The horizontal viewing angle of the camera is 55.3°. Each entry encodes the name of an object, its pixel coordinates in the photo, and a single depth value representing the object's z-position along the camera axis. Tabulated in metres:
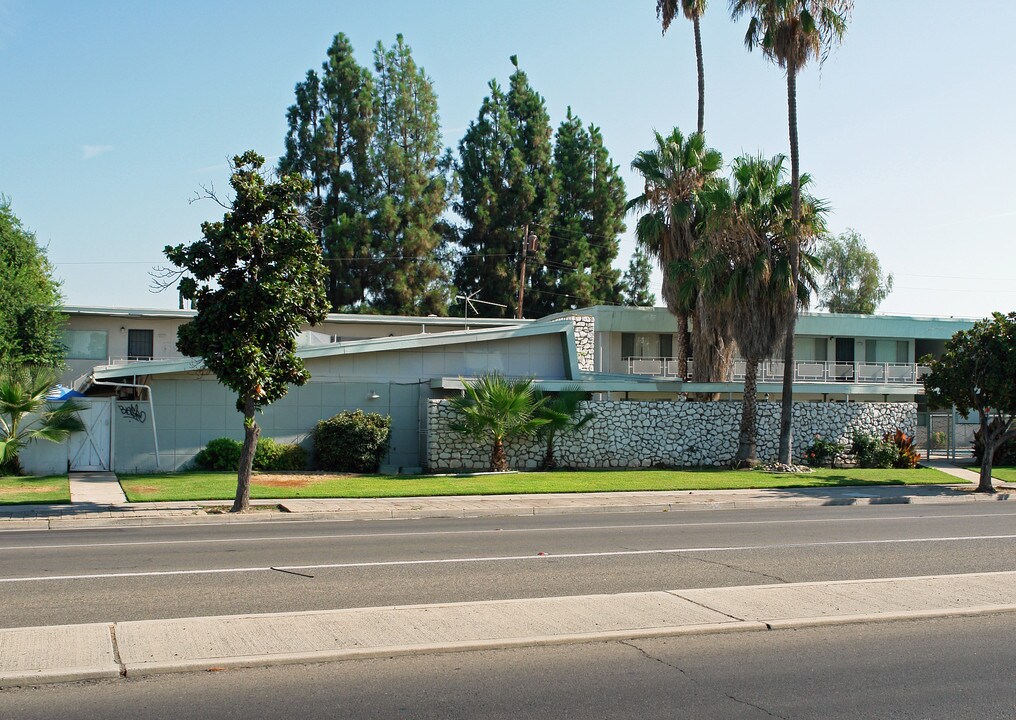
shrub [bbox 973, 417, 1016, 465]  34.09
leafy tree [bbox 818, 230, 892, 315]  67.12
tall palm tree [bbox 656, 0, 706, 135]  39.34
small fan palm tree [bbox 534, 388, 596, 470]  28.83
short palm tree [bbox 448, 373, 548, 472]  27.36
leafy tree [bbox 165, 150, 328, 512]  18.75
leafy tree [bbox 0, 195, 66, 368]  30.45
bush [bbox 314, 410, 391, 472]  27.48
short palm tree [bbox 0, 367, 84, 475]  24.39
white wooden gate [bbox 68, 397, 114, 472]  26.45
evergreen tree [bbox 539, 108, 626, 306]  57.00
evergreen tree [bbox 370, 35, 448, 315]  52.31
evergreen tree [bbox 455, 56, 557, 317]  56.25
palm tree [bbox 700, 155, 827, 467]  30.66
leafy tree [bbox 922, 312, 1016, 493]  25.14
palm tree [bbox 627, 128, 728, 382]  34.94
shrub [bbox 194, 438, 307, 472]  26.97
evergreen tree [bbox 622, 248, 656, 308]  63.34
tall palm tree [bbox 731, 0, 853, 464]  30.02
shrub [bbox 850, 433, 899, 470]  31.48
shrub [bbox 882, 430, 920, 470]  31.98
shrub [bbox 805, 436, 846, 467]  31.78
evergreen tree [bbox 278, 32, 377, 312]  52.38
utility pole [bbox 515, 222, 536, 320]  47.67
